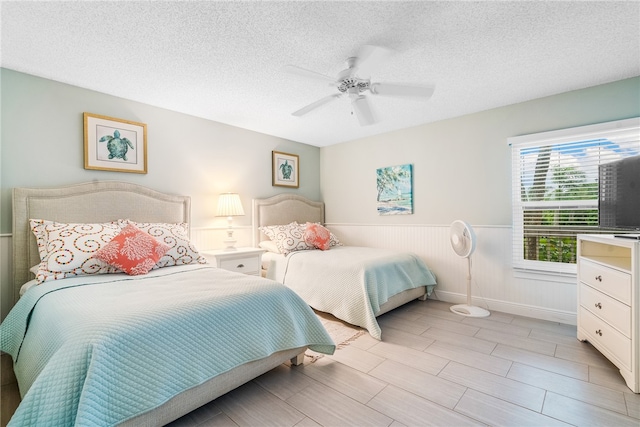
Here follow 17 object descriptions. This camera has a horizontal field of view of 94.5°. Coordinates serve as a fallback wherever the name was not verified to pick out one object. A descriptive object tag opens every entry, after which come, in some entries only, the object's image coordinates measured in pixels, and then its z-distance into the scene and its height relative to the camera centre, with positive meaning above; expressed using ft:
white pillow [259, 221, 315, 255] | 12.18 -1.11
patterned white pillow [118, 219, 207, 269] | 8.34 -0.93
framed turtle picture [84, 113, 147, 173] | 8.96 +2.17
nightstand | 10.25 -1.73
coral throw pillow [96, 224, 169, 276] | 7.07 -0.98
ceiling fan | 6.46 +3.08
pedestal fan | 10.44 -1.35
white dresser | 5.79 -2.07
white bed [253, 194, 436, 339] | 9.07 -2.32
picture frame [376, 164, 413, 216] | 13.11 +0.93
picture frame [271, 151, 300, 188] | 14.33 +2.08
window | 8.91 +0.76
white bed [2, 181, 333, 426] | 4.44 -1.59
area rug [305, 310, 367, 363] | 7.71 -3.72
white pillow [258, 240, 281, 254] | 12.53 -1.51
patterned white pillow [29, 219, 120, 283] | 6.80 -0.85
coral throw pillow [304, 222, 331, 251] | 12.53 -1.13
